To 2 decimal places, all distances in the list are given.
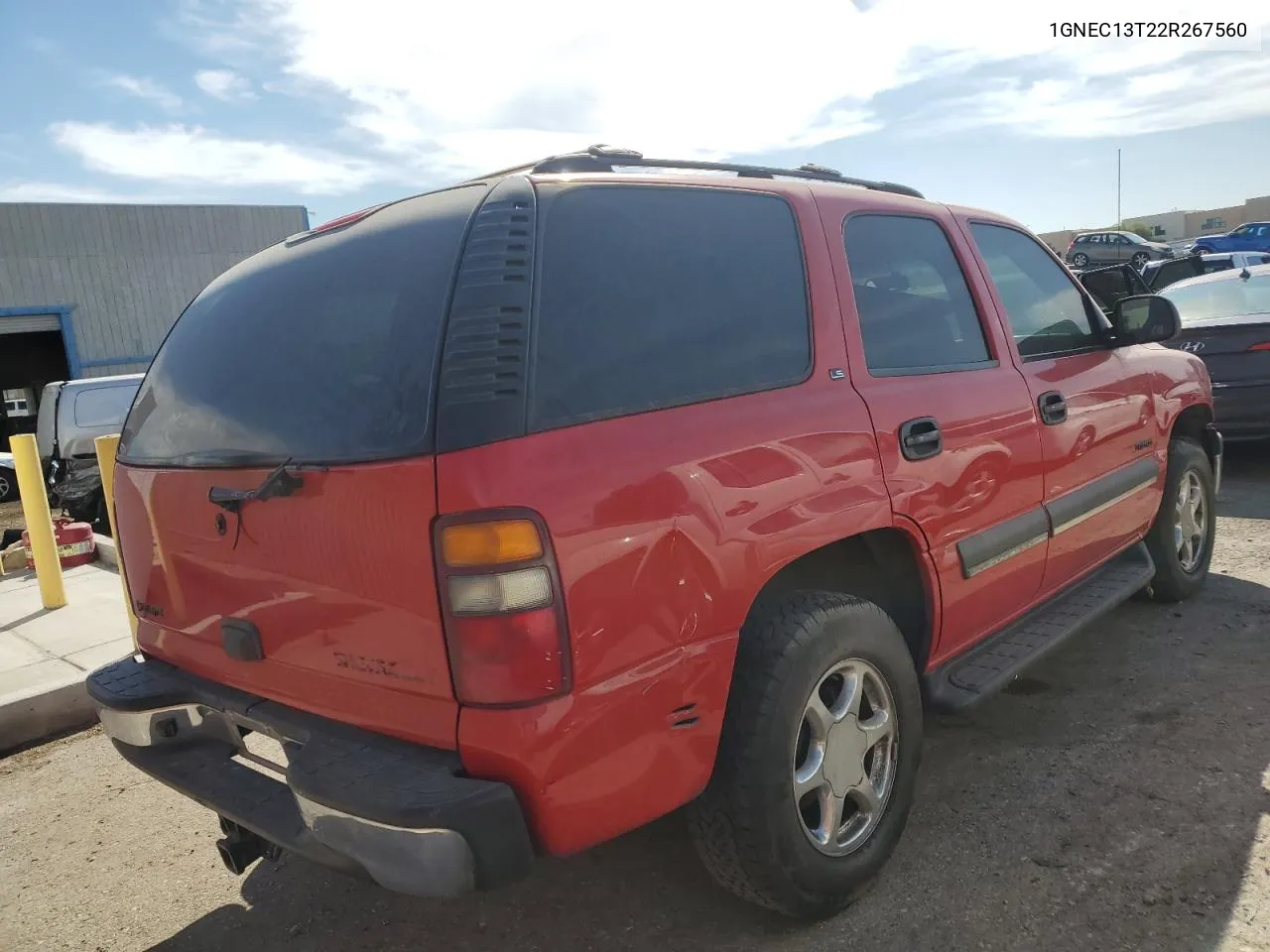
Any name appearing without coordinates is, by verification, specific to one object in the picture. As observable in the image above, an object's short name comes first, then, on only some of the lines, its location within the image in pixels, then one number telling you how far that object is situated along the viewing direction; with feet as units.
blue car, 96.22
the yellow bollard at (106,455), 16.55
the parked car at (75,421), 35.55
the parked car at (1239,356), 22.40
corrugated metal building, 66.23
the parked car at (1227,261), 51.65
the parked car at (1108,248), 103.86
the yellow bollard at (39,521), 19.38
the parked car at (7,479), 46.09
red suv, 6.05
